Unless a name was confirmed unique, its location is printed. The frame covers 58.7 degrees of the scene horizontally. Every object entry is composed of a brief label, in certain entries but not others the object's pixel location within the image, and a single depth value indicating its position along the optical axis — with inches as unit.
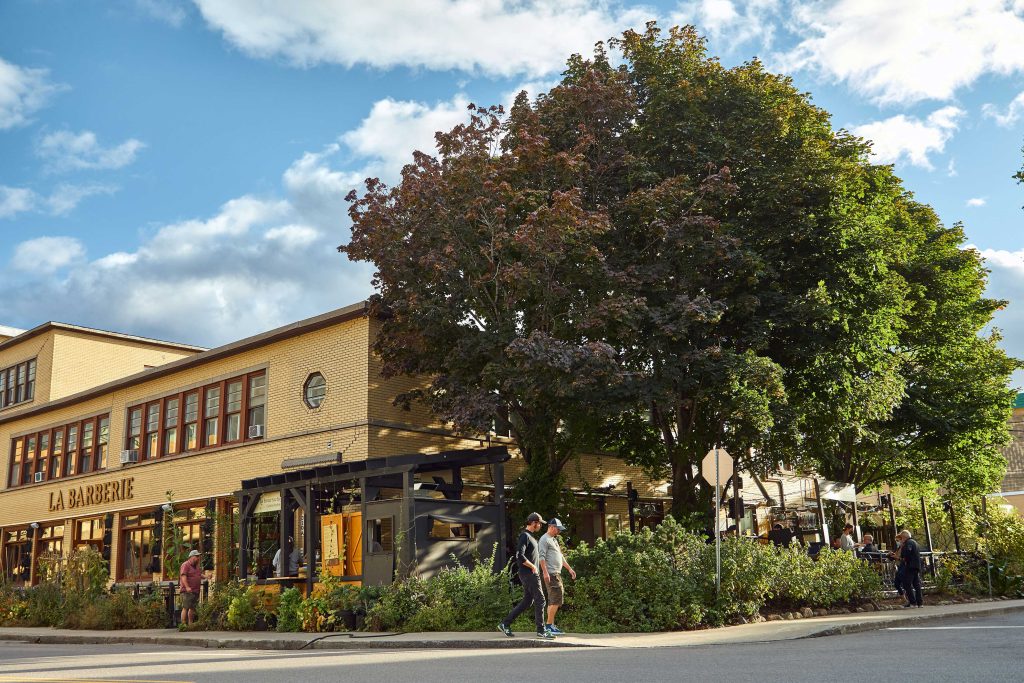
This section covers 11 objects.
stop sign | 665.0
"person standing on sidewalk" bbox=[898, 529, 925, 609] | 743.7
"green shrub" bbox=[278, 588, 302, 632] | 678.5
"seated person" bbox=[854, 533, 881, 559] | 860.0
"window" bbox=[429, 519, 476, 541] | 788.6
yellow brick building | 913.5
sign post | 605.9
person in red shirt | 782.4
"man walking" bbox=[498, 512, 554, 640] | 531.8
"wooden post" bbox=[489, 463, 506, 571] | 754.2
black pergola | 702.5
